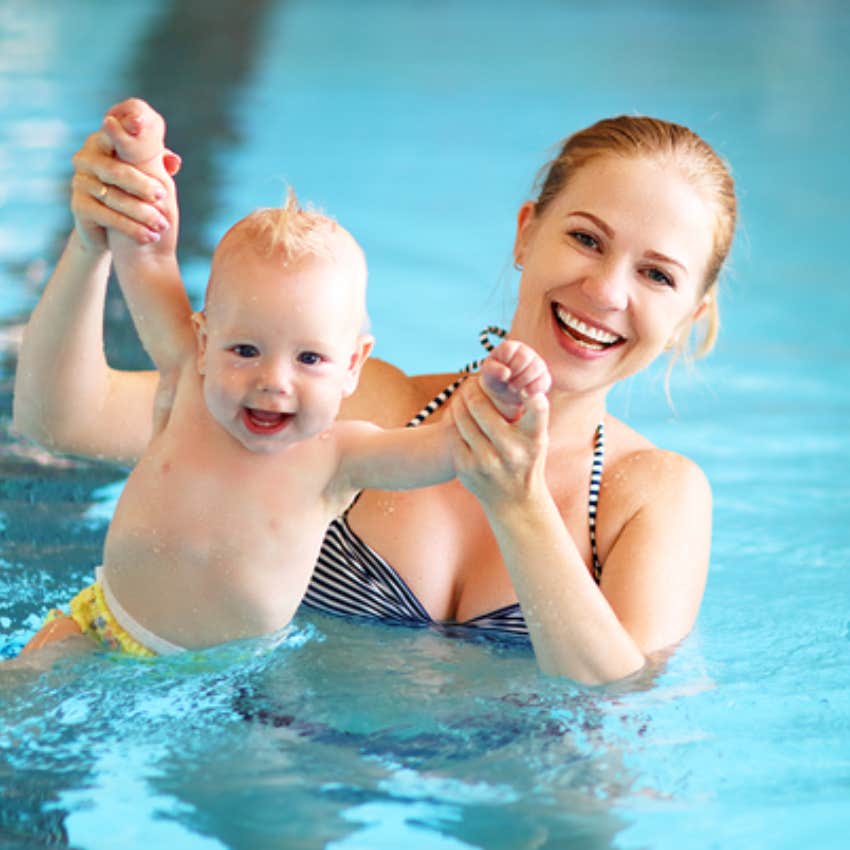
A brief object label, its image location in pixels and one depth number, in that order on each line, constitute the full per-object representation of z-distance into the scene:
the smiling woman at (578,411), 2.61
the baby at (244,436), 2.21
